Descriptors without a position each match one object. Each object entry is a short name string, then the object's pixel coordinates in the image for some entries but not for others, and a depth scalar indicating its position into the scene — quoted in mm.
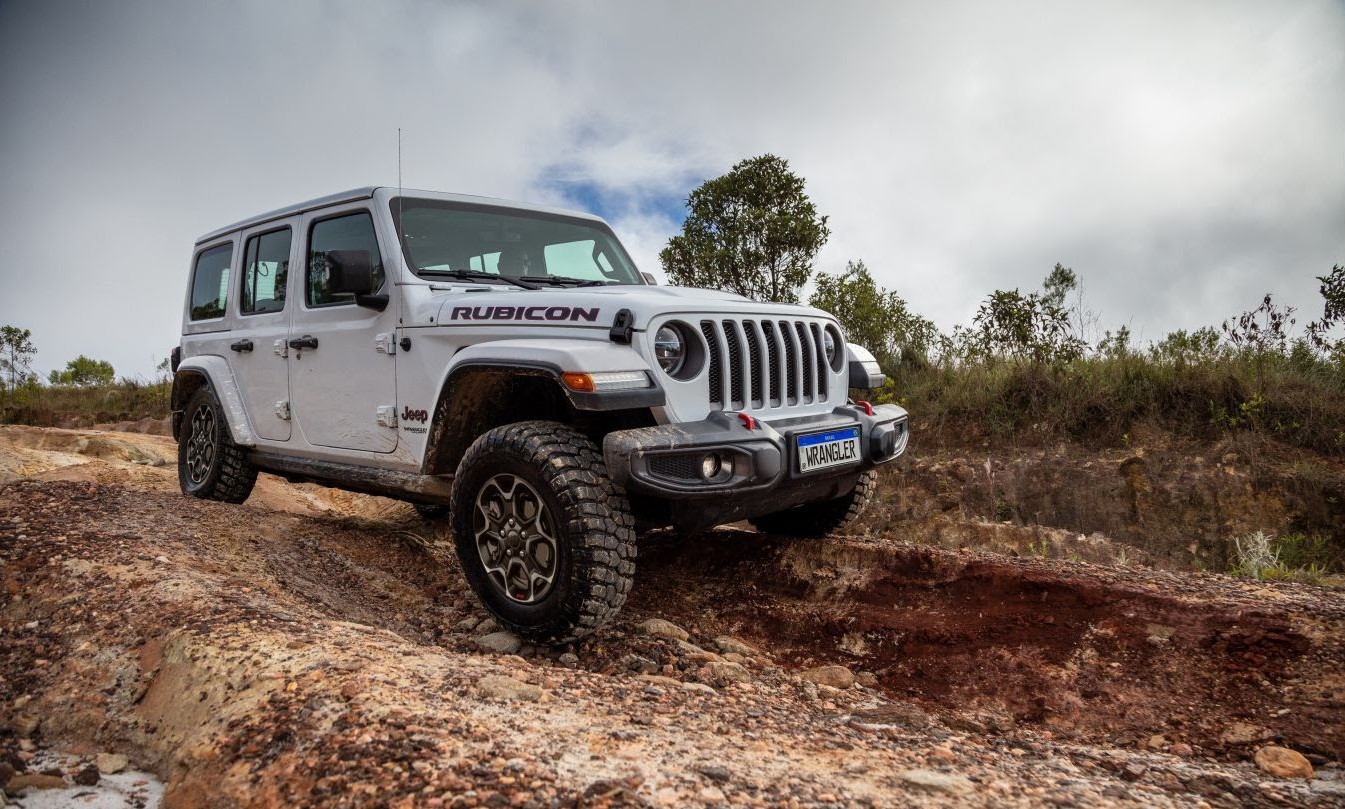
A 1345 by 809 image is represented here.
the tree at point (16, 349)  16656
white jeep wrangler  3088
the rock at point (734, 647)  3555
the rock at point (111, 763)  2131
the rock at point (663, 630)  3543
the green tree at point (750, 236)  12758
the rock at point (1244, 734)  2736
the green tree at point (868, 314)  10854
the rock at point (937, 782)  1891
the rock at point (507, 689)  2348
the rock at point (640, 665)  3201
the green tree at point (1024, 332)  8750
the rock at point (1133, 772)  2275
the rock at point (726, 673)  3138
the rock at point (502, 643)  3367
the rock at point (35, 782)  1989
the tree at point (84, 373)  18750
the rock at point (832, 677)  3268
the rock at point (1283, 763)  2467
